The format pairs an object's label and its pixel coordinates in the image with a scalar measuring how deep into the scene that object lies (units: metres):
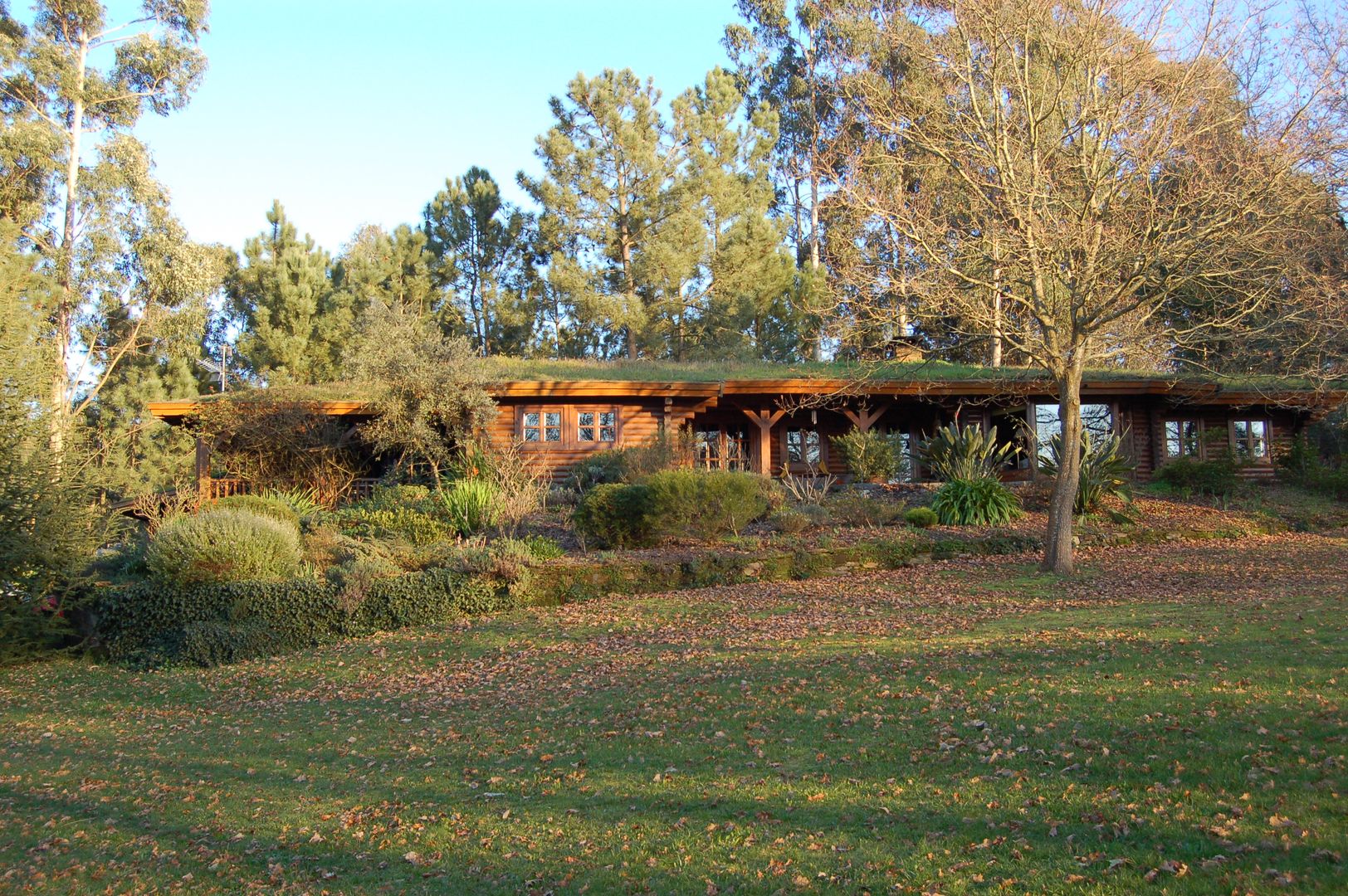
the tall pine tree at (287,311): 32.22
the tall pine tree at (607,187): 32.72
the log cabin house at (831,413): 22.53
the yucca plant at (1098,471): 18.09
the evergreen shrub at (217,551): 12.88
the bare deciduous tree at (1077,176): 12.91
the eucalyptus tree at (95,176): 27.16
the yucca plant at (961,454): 18.78
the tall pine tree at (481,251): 35.38
